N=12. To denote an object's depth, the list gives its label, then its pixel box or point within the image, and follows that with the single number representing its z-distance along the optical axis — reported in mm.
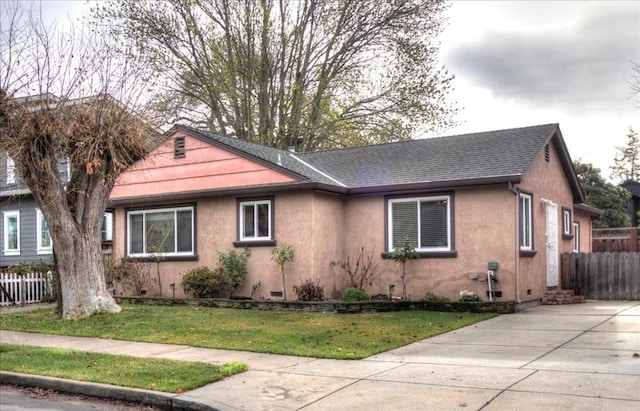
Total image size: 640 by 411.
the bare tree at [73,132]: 12961
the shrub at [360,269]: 16891
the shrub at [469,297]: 14844
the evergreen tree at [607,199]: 36406
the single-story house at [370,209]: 15375
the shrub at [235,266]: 16922
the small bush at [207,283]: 17047
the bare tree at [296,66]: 28328
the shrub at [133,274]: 18828
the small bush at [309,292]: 15984
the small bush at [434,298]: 14922
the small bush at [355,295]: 15531
